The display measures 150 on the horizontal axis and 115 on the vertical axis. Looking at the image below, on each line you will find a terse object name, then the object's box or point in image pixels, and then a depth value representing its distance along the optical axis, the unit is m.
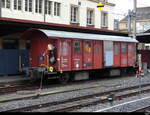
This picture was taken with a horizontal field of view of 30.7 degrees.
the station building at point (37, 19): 18.97
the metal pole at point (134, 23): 25.56
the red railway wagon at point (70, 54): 16.42
